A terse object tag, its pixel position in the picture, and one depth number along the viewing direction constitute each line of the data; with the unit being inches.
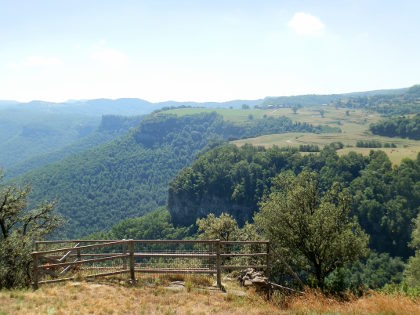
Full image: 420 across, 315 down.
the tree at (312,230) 932.6
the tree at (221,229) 1423.5
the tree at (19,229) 768.3
